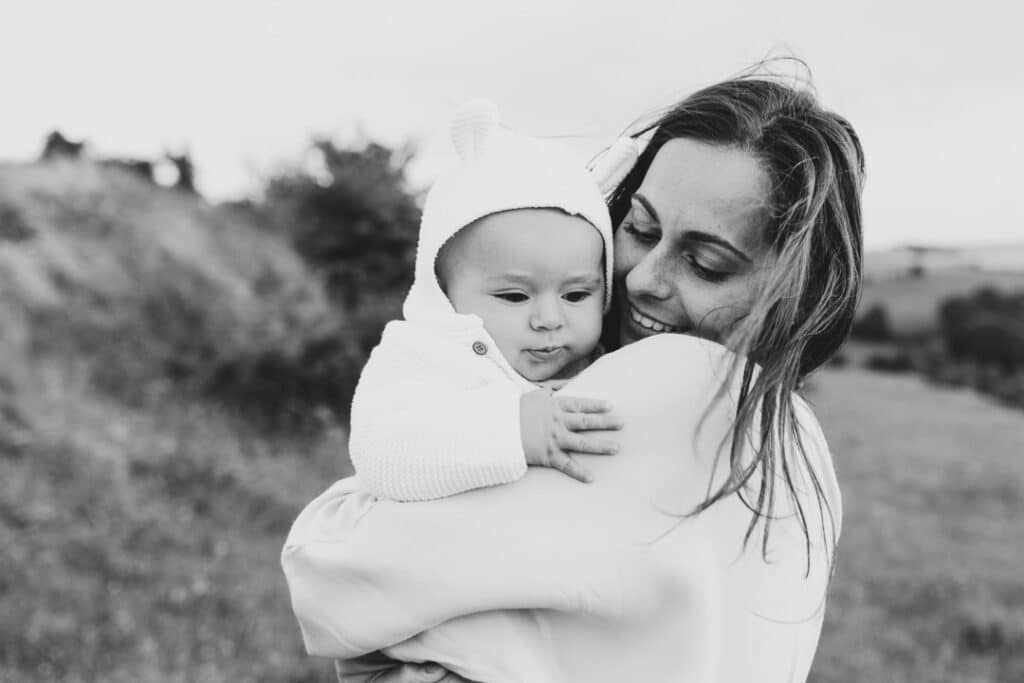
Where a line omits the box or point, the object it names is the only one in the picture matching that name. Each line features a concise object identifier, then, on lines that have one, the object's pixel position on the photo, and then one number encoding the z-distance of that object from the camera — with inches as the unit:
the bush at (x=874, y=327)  1132.5
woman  38.9
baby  39.7
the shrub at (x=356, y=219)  387.6
